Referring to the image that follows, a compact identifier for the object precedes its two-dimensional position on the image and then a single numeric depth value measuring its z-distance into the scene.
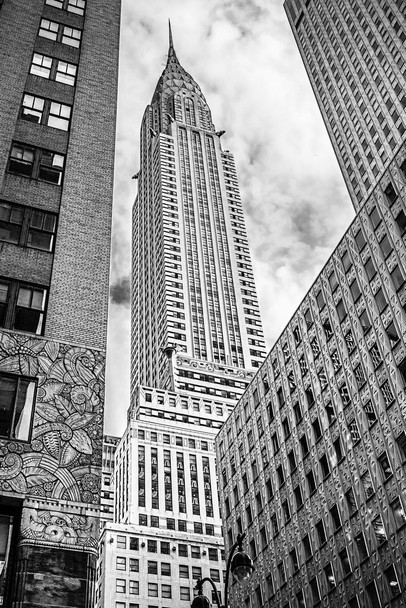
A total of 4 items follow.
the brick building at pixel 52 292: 21.36
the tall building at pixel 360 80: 116.62
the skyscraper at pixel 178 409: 107.62
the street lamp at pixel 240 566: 22.41
